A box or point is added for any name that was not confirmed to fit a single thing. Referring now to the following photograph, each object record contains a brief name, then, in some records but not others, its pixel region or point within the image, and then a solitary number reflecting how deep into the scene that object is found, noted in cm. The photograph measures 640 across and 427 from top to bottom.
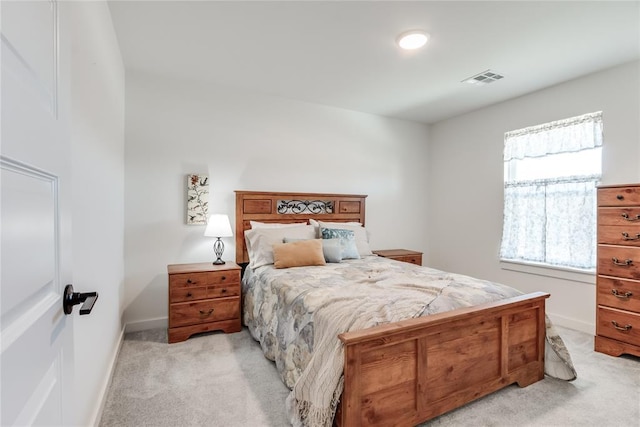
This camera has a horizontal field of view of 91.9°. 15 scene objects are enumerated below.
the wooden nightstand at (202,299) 285
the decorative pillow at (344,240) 346
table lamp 315
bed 155
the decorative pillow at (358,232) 375
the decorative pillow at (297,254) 298
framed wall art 334
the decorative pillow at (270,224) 352
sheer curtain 317
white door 50
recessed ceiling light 245
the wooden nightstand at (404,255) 417
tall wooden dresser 249
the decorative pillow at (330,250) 327
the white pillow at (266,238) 318
